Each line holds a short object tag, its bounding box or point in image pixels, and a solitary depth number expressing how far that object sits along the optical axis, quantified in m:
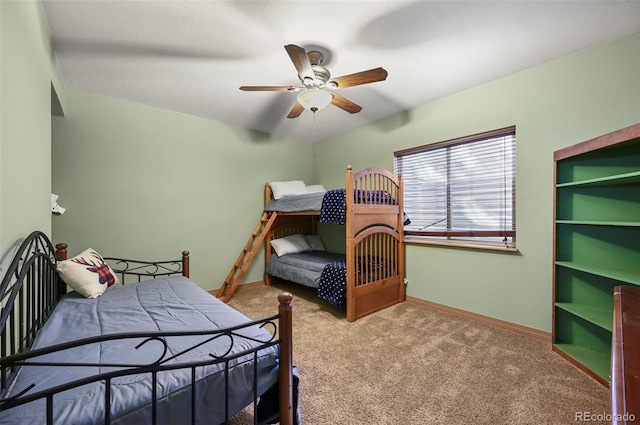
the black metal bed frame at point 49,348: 0.77
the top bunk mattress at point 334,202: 2.65
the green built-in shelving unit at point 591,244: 1.74
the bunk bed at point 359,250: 2.56
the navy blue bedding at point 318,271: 2.61
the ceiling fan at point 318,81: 1.78
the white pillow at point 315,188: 3.91
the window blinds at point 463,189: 2.46
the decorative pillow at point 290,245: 3.65
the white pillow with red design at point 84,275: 1.81
